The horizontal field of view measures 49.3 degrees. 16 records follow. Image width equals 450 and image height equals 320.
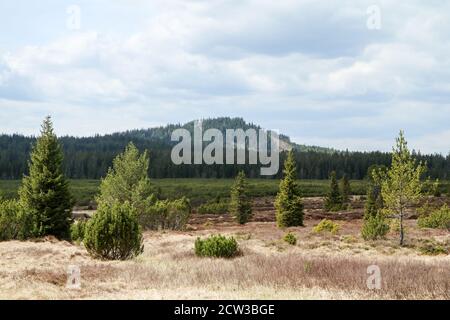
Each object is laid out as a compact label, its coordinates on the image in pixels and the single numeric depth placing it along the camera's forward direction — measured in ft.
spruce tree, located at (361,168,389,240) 108.06
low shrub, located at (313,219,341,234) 135.64
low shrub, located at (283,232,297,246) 101.16
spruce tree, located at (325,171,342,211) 263.29
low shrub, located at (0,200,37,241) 101.45
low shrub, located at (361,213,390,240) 108.06
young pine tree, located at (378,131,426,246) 99.96
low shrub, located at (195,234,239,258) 65.26
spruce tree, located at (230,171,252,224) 210.38
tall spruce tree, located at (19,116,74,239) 103.09
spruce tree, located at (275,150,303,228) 168.04
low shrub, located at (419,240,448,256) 88.53
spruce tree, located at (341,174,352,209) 307.95
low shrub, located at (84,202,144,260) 64.34
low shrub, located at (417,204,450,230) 146.00
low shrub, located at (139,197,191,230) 147.33
